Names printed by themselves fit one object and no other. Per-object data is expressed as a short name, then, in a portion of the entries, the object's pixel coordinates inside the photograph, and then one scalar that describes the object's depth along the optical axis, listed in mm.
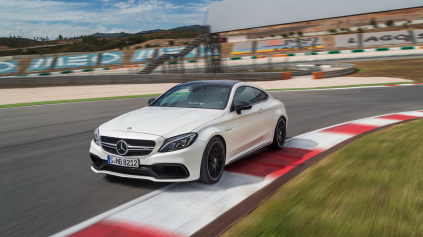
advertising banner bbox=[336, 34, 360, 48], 59344
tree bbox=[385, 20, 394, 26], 76938
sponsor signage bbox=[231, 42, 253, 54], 65312
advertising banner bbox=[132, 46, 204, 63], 51675
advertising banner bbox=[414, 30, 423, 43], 54938
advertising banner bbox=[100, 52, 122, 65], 52156
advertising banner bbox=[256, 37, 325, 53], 61844
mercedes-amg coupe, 4703
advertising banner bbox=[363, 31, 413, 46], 56094
